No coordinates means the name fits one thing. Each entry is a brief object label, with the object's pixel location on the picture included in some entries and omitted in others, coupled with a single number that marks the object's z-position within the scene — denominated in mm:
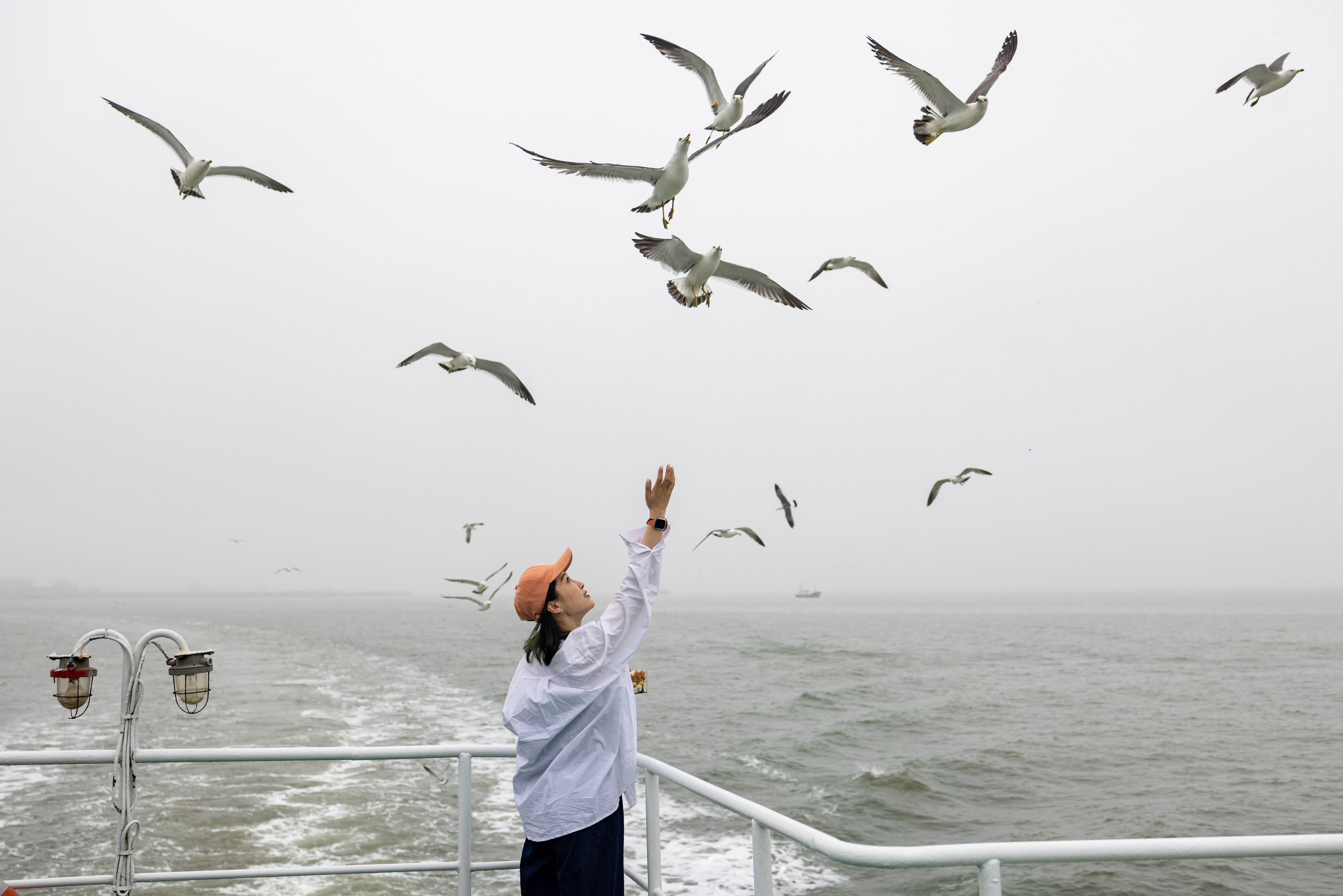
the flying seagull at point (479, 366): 9789
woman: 2867
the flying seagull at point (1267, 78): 8531
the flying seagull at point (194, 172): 8547
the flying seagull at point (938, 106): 7344
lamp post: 3822
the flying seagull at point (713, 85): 7246
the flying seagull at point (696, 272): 7328
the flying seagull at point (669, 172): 6762
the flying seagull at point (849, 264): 11195
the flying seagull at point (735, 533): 13884
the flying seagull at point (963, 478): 15898
